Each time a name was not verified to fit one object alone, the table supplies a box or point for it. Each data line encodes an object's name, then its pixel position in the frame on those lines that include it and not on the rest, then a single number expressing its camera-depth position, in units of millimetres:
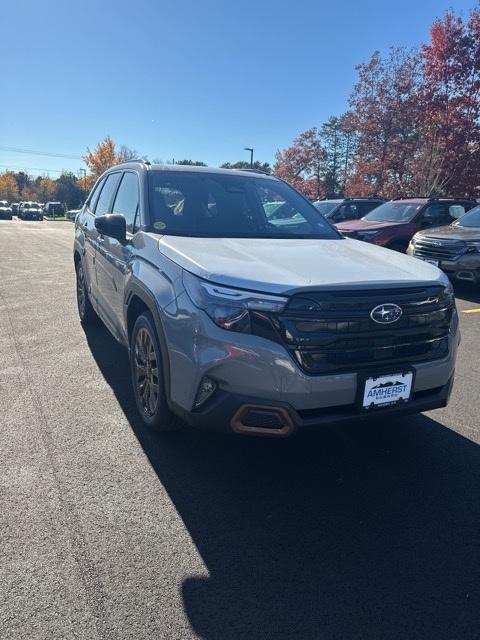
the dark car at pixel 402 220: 10841
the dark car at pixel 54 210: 74062
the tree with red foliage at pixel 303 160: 45562
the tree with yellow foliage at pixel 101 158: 53094
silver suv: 2566
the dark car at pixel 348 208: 14281
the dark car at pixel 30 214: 51844
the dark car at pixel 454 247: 8648
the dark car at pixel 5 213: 49875
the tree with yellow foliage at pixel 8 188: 98125
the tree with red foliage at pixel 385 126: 21953
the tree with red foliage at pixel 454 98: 17375
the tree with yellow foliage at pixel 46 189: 104875
